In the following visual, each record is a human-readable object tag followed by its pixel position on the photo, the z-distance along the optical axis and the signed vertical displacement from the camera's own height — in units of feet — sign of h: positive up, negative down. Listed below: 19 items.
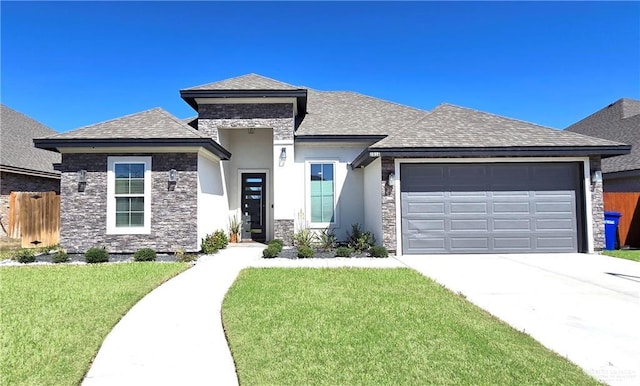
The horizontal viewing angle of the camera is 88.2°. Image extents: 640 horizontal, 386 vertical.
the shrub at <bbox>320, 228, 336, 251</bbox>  35.60 -4.00
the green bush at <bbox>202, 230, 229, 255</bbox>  33.76 -3.93
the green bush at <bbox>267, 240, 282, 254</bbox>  32.13 -4.08
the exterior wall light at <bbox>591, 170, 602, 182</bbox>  32.91 +2.55
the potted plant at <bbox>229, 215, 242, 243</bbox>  43.34 -3.25
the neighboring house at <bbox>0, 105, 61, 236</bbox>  42.52 +6.44
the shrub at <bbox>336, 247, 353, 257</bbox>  32.19 -4.67
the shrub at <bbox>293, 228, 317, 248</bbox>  36.40 -3.81
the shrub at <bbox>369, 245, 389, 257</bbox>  31.14 -4.54
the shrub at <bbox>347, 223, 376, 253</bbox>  34.50 -3.88
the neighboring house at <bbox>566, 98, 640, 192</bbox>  44.11 +11.41
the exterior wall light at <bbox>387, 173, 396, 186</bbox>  32.71 +2.44
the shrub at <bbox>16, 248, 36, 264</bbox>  28.89 -4.42
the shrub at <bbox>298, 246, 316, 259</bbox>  31.55 -4.62
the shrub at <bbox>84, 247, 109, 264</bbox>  29.04 -4.35
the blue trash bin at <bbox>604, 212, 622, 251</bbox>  36.11 -2.92
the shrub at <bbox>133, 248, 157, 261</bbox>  29.81 -4.41
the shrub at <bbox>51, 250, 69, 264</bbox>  28.99 -4.47
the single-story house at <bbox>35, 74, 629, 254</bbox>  32.35 +1.57
